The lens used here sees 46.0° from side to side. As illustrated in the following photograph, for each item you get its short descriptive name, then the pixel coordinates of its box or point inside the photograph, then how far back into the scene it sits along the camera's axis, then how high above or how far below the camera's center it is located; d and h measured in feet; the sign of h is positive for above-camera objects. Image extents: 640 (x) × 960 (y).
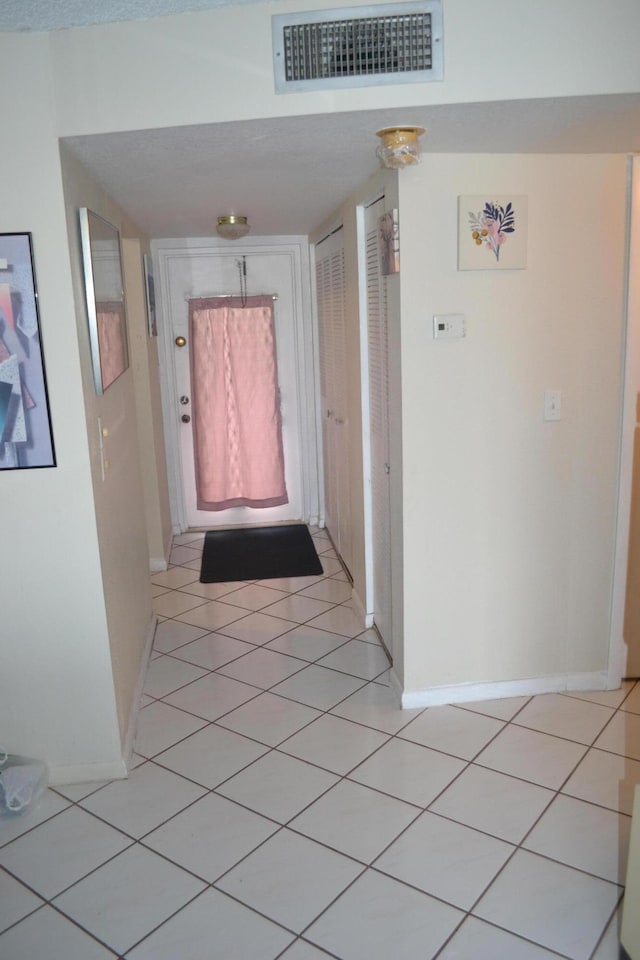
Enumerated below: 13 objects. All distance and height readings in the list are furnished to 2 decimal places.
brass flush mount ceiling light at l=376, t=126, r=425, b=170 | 7.04 +1.90
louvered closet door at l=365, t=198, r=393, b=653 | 9.80 -0.97
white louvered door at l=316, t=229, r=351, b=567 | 12.87 -0.61
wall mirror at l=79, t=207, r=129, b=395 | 7.75 +0.70
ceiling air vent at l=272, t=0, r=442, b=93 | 6.30 +2.51
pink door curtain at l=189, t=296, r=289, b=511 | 16.24 -1.07
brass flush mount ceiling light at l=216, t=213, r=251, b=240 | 12.16 +2.06
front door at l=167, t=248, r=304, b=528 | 16.10 +0.28
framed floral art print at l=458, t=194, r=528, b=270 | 8.32 +1.25
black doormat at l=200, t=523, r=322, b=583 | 14.49 -4.06
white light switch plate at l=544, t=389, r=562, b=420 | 8.95 -0.72
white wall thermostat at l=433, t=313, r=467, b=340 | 8.51 +0.23
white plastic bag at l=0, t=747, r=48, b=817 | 7.78 -4.34
